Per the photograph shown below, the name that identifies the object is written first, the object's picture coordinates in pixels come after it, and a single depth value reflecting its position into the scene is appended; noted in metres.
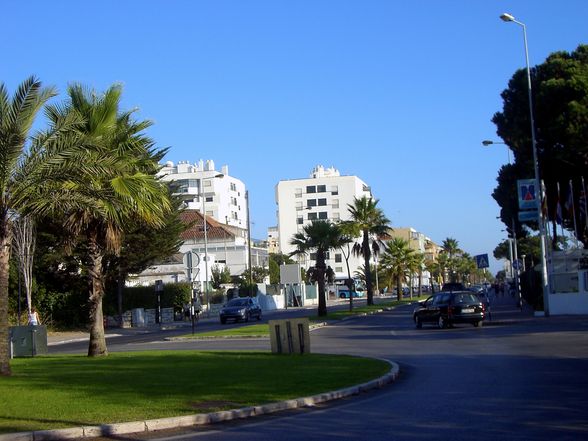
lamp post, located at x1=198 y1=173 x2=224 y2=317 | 63.02
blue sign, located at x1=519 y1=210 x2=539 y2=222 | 36.44
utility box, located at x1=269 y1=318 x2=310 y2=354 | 20.95
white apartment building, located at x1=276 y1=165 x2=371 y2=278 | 140.38
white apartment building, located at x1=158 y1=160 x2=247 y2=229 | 121.12
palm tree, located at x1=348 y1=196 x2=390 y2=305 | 63.84
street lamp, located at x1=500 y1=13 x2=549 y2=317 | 34.81
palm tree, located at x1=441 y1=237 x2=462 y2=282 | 143.00
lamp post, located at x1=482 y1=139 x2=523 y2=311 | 45.24
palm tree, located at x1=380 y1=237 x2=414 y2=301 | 85.38
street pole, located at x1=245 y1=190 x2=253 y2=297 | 62.66
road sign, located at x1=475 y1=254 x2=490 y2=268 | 50.09
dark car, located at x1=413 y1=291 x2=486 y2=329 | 31.84
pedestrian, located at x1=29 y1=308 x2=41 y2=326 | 35.06
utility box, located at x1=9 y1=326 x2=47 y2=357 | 25.05
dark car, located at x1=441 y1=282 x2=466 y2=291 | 48.12
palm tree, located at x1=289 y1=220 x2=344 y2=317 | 47.50
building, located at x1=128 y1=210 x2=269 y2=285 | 96.81
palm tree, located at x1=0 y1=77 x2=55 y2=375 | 16.31
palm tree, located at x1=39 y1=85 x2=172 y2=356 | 17.83
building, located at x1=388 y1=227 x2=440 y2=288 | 171.12
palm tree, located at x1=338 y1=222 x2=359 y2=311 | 58.69
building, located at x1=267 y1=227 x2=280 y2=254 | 157.38
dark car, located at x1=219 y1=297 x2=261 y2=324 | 50.53
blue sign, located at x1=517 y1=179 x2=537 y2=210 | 35.53
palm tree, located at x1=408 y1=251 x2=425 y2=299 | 86.06
